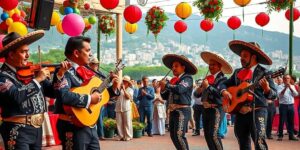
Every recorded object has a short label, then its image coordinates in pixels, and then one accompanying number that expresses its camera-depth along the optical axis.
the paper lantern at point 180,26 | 13.84
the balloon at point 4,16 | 11.10
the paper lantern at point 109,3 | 10.15
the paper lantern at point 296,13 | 14.31
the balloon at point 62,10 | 12.06
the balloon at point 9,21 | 10.29
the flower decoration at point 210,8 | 11.99
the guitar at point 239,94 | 6.44
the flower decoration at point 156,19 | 13.07
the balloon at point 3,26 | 10.79
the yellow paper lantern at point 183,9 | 12.05
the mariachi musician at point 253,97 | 6.44
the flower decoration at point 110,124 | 13.70
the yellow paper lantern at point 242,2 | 11.04
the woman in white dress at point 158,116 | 15.05
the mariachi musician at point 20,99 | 4.80
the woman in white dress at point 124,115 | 13.26
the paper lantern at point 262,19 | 13.13
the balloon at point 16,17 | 10.62
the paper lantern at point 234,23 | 13.41
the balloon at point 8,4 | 9.87
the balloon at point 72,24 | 9.80
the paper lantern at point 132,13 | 10.86
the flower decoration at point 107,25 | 14.71
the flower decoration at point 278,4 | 12.02
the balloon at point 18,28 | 9.52
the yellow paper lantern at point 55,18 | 12.16
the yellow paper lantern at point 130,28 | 13.99
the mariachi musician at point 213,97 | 7.83
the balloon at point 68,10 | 10.98
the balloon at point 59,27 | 12.34
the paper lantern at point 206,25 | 13.48
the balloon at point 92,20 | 13.38
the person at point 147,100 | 14.37
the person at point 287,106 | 13.35
